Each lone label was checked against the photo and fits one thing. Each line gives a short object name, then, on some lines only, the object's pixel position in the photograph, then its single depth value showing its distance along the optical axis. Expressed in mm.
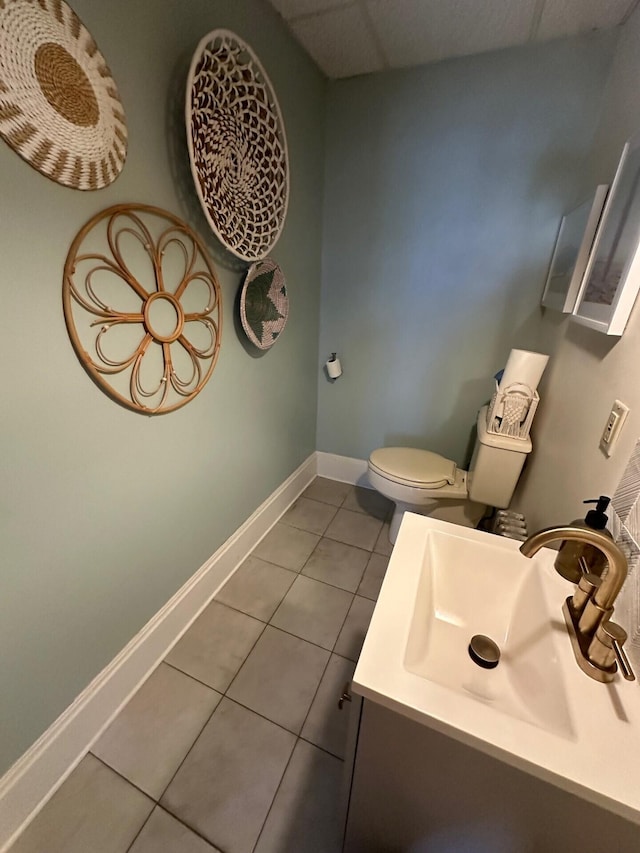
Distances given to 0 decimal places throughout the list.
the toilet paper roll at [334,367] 2086
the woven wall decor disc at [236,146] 955
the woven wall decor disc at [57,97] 623
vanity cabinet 449
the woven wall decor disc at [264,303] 1356
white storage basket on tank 1349
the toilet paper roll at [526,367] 1310
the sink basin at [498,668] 447
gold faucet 522
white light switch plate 771
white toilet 1417
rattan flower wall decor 827
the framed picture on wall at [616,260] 807
